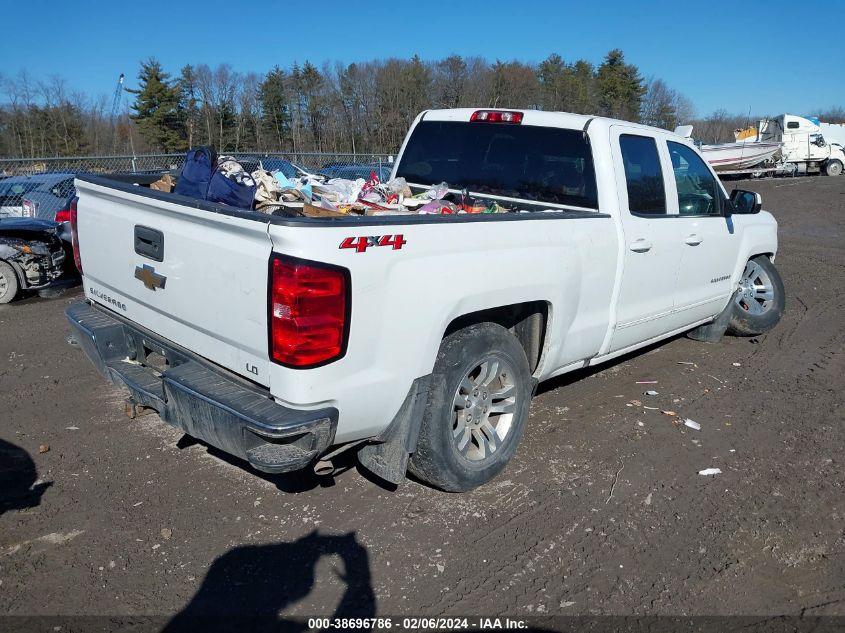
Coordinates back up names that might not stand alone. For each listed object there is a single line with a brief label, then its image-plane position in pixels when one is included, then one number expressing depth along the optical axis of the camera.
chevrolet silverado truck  3.01
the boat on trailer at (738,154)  32.38
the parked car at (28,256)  8.64
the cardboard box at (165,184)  4.50
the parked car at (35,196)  11.48
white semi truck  34.97
